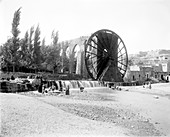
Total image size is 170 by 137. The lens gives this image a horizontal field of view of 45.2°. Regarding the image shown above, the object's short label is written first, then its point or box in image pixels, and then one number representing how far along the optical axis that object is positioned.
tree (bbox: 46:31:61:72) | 28.08
